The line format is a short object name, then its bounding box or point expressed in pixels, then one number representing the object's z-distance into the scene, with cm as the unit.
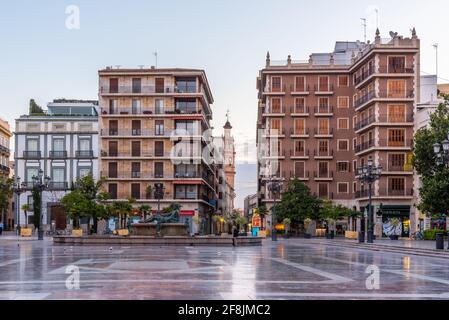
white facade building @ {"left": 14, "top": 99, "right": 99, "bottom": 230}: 7719
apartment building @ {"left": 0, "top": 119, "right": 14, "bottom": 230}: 9031
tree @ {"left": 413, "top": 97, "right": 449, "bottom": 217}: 4503
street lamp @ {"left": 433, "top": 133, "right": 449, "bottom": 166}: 3284
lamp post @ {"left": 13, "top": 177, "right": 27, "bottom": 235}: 5859
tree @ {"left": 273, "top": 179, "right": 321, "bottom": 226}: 7394
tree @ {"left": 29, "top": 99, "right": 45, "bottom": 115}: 8706
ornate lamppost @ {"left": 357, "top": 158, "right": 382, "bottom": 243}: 4675
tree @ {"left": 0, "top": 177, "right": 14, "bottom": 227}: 5922
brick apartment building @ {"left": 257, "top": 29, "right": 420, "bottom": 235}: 7806
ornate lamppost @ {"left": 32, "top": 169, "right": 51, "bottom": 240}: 5191
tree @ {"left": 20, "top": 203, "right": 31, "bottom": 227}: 7237
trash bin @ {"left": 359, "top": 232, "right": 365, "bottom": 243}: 4925
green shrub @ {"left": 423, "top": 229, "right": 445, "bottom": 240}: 5794
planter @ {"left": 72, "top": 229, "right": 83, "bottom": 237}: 6075
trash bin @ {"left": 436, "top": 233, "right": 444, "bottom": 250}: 3578
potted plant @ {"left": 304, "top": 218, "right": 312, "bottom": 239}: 7106
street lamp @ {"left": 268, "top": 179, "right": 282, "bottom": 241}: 5828
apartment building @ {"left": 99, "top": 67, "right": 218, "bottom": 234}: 7756
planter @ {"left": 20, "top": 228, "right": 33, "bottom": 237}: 6400
